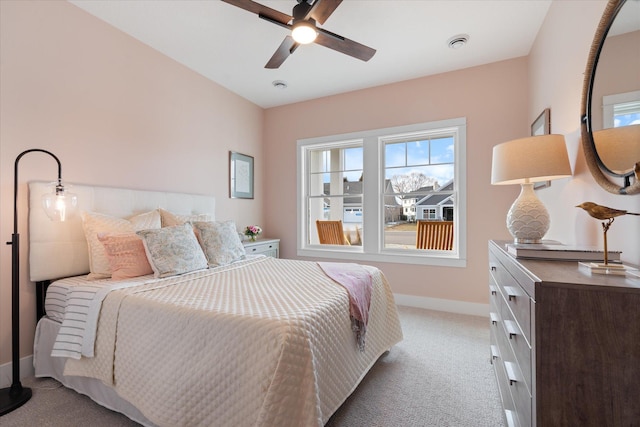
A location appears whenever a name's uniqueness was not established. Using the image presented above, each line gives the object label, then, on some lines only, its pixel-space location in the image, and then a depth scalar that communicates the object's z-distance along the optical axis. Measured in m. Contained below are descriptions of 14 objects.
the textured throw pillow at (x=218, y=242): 2.47
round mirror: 1.08
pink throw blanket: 1.74
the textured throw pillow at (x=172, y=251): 2.04
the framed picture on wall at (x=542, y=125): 2.23
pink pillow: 2.01
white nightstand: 3.69
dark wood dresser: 0.78
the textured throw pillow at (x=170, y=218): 2.62
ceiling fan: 1.79
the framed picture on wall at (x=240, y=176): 3.92
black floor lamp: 1.75
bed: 1.17
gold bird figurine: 0.98
